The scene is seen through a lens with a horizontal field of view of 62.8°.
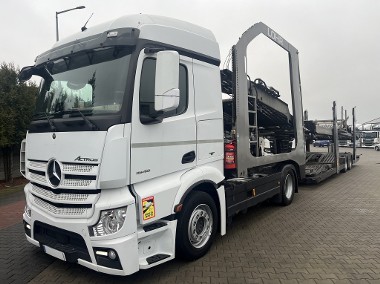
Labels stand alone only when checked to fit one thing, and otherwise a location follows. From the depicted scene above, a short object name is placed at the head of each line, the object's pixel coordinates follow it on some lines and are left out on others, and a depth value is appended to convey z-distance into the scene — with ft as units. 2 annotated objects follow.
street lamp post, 43.26
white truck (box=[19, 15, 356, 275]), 10.29
